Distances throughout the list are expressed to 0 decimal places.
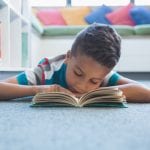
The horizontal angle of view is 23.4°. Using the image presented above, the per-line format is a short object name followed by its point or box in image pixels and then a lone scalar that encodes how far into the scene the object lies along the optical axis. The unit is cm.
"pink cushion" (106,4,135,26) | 367
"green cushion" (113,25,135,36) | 337
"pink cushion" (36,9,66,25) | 371
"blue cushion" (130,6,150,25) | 364
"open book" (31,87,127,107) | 95
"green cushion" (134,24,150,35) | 335
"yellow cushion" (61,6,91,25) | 378
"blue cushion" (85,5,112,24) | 376
